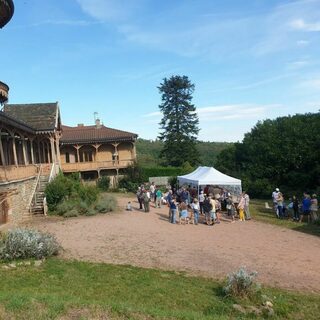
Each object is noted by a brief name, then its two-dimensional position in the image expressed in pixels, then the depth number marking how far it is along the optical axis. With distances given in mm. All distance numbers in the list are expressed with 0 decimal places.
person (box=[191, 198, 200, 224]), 20062
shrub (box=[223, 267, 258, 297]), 9750
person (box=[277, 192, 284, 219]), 22198
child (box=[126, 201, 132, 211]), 24680
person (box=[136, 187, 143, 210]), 24847
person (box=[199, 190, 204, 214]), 22656
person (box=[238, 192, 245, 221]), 21297
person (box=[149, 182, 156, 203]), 28656
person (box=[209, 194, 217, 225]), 19938
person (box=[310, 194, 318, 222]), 19969
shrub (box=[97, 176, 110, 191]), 41275
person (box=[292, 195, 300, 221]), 21219
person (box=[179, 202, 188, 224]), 20256
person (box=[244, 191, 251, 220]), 21481
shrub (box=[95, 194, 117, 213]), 23750
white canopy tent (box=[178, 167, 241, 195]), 23578
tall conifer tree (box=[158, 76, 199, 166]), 54750
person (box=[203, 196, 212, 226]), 19984
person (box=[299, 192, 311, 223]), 20516
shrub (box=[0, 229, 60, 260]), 12641
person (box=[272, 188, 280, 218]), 22359
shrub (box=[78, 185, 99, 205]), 24720
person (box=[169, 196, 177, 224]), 20056
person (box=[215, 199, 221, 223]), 20625
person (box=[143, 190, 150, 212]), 23784
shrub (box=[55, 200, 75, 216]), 23125
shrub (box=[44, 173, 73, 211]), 24500
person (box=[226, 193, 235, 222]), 21312
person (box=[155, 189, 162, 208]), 25923
